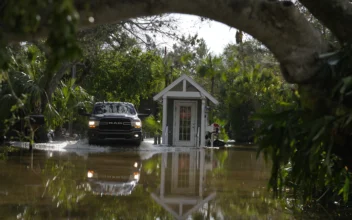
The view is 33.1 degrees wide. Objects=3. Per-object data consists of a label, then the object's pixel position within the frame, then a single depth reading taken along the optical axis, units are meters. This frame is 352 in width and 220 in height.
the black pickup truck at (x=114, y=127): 24.27
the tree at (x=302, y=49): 4.75
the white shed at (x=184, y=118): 29.77
